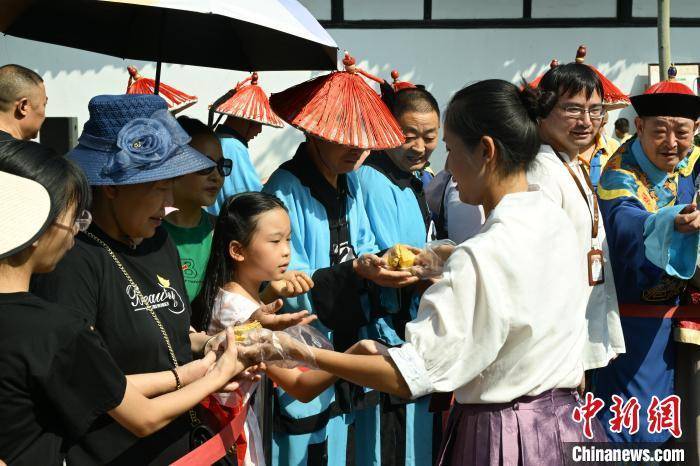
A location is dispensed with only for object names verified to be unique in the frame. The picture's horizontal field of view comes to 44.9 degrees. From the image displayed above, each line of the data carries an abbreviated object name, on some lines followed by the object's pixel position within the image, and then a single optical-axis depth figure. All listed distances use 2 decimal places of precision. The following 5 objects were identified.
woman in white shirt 2.22
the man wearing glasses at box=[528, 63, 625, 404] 3.79
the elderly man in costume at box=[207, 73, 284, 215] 5.07
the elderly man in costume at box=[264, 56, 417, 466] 3.46
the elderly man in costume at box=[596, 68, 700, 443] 4.13
